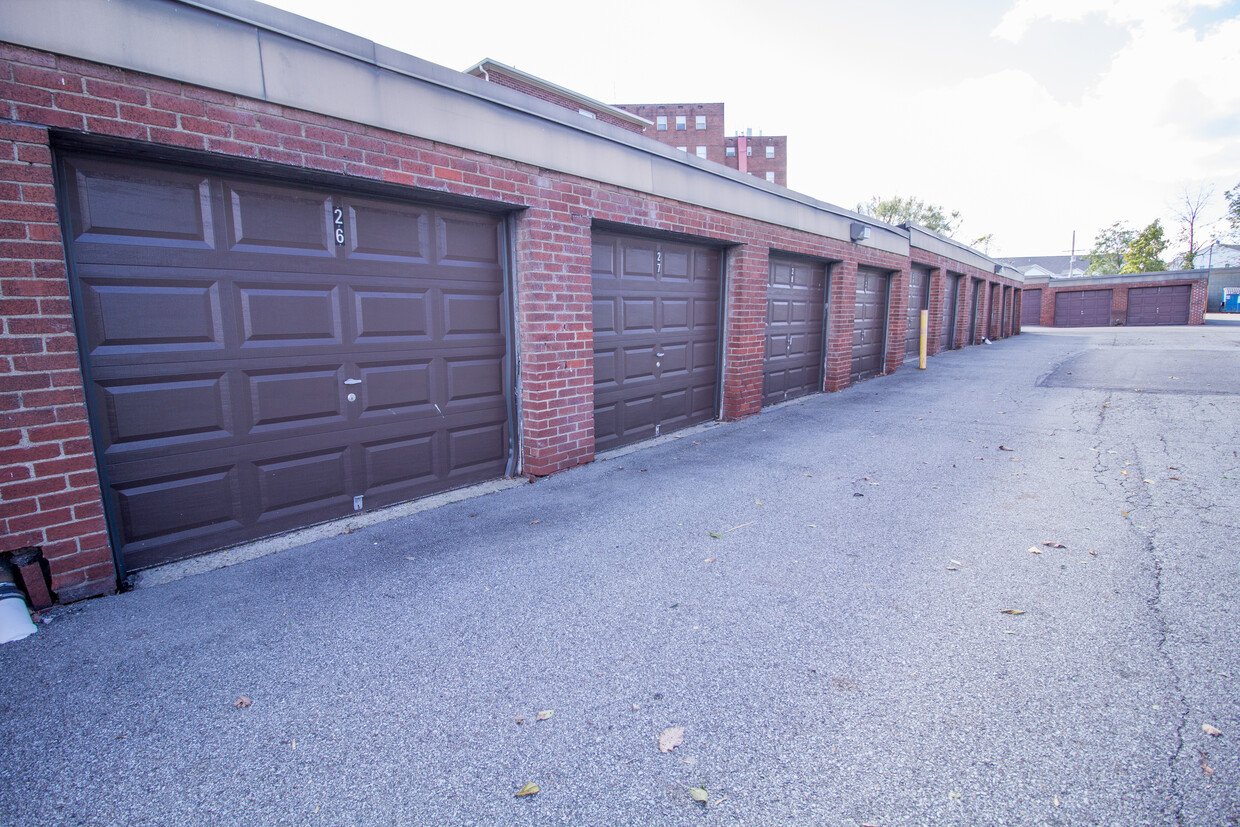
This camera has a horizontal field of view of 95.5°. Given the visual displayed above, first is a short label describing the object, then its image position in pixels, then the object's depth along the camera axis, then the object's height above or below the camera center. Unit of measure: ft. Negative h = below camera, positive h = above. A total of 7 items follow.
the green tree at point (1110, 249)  165.07 +22.56
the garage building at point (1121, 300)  93.61 +4.31
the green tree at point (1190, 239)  165.58 +24.91
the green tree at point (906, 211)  174.40 +35.92
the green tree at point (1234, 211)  156.25 +30.87
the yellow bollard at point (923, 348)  44.21 -1.65
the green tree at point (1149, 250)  147.54 +19.34
